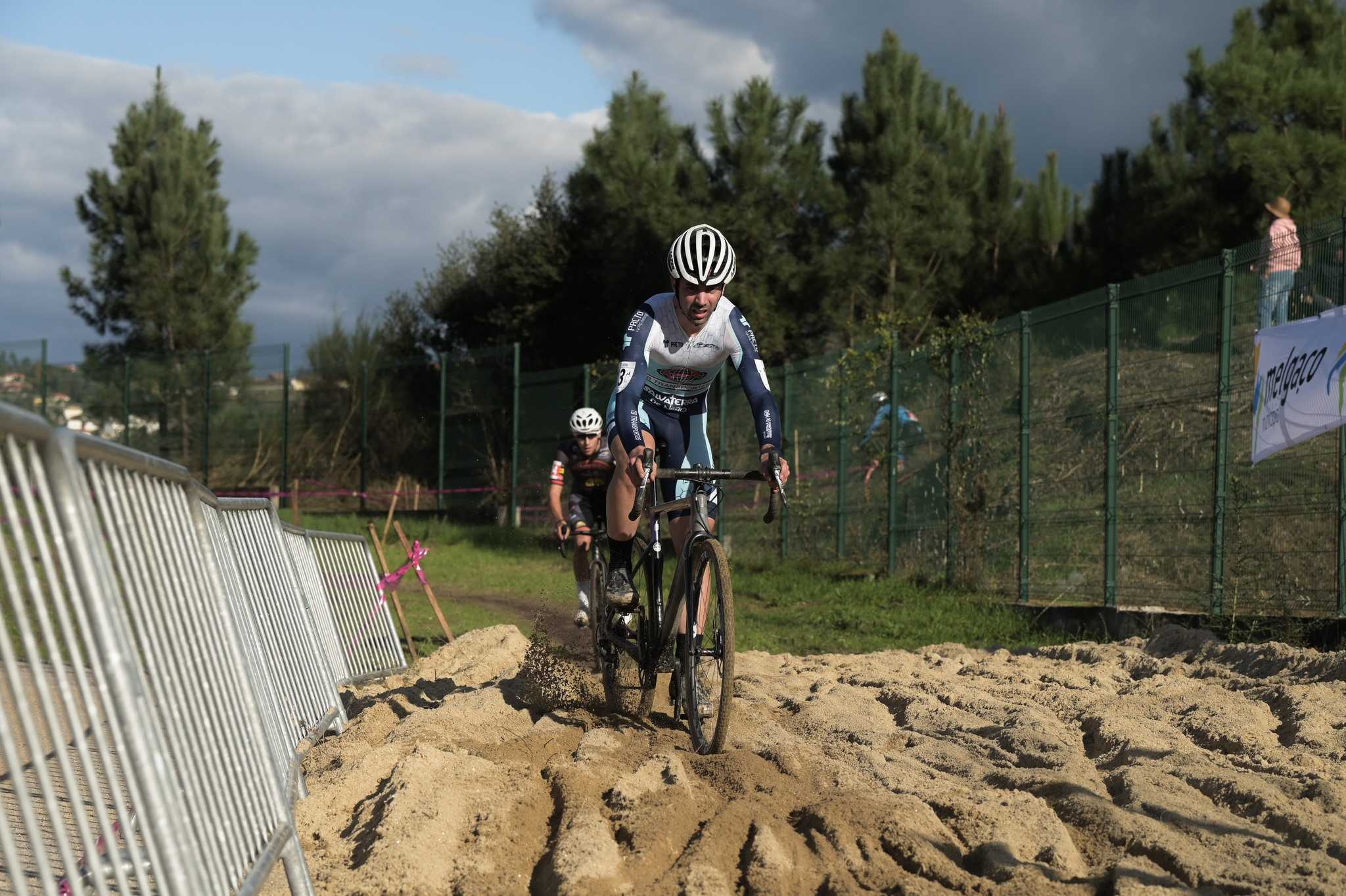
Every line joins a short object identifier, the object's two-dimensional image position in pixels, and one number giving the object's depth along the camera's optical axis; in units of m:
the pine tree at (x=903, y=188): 27.78
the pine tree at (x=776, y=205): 28.48
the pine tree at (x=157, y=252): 38.84
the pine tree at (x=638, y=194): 29.00
